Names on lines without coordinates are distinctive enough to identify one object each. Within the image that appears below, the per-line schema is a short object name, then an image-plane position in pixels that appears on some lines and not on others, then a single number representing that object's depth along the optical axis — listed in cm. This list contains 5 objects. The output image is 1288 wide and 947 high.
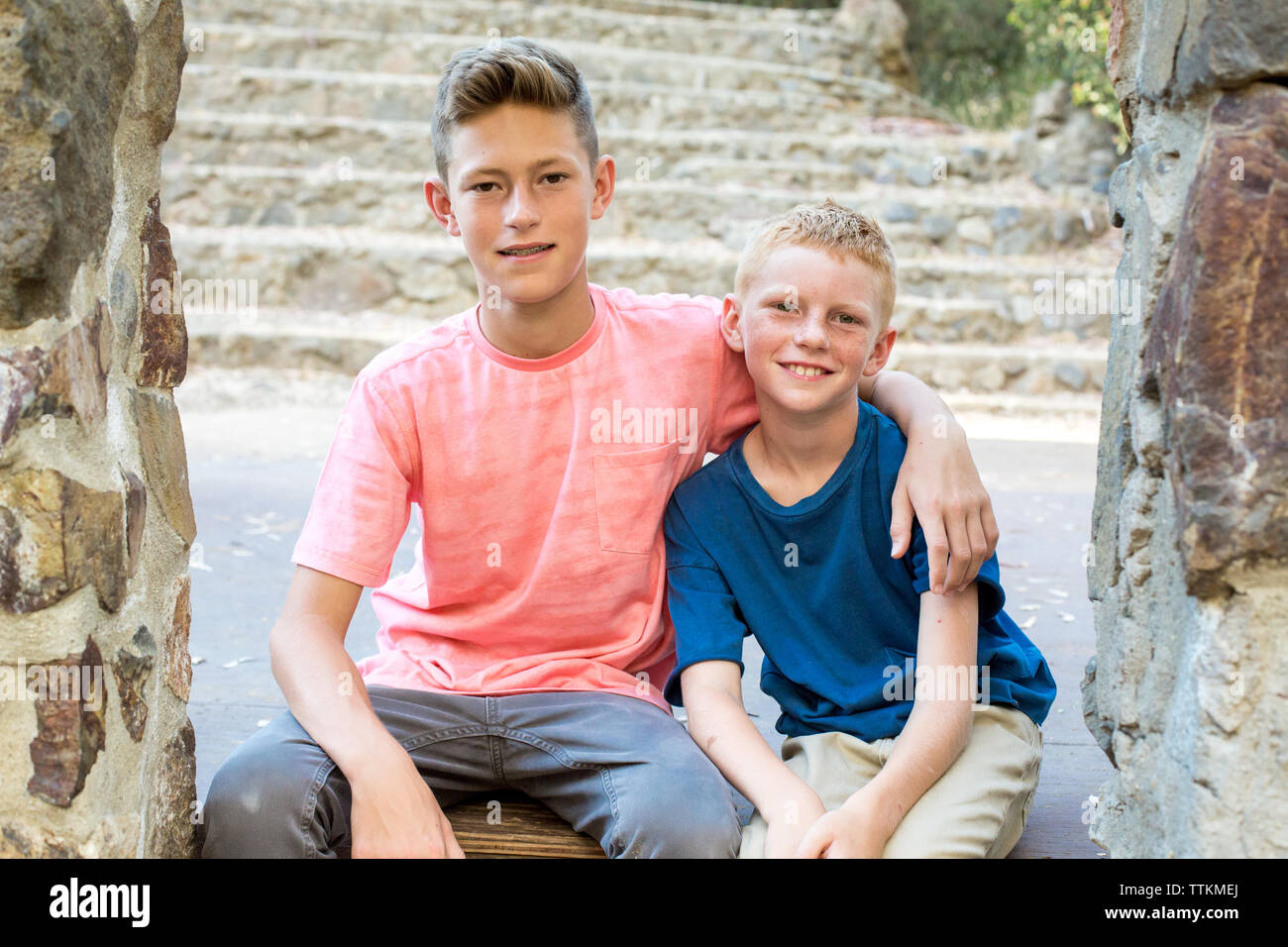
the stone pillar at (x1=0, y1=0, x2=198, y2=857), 135
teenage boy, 179
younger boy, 177
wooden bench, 181
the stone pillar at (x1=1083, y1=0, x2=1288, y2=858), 128
